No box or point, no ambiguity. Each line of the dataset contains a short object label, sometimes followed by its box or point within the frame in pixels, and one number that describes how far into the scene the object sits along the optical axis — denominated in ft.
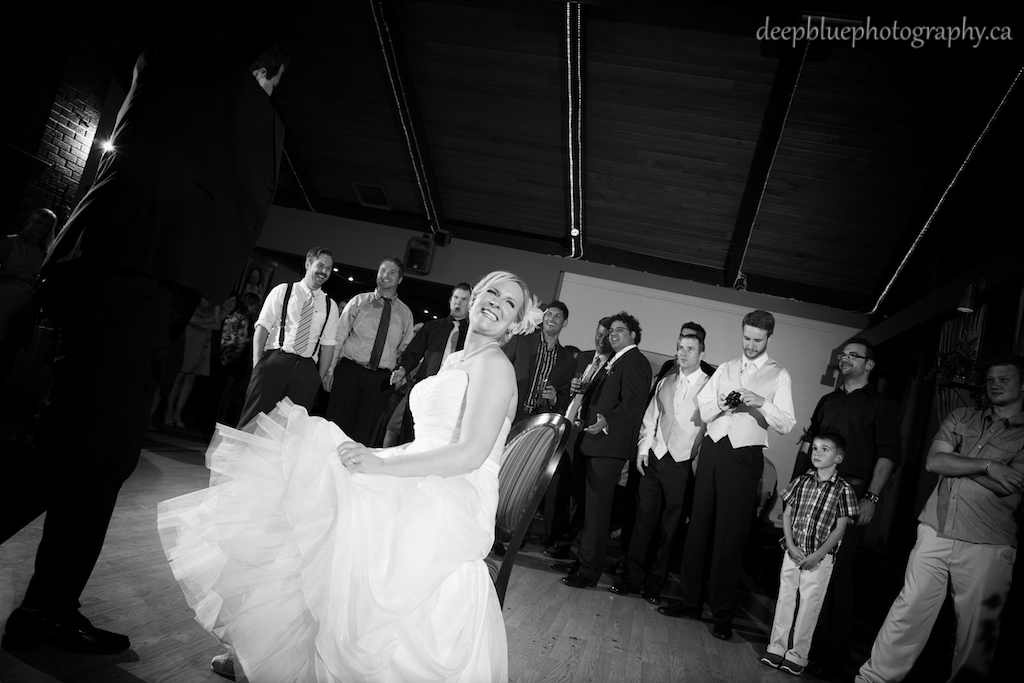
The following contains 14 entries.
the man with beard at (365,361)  16.61
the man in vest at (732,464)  11.83
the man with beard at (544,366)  16.21
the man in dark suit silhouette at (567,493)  15.28
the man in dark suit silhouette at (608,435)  13.17
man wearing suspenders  14.03
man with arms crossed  9.04
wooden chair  5.85
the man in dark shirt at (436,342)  17.21
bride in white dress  4.68
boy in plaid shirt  10.41
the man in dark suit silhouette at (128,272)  5.49
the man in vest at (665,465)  13.23
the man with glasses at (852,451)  10.98
